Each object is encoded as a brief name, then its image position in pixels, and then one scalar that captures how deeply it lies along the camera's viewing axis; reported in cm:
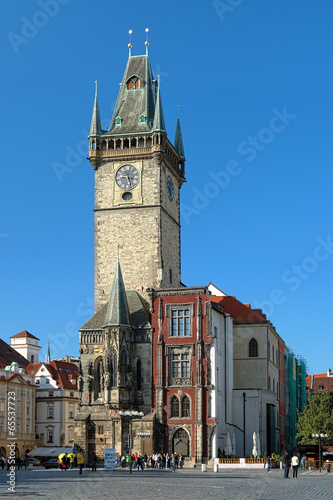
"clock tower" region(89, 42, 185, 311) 7625
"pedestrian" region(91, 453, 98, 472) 5834
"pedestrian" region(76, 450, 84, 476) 5045
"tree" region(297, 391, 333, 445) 8256
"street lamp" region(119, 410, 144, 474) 6117
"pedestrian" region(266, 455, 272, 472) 5698
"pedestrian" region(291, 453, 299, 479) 4878
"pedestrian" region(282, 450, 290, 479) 4769
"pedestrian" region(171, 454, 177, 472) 5802
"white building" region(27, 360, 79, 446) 10988
